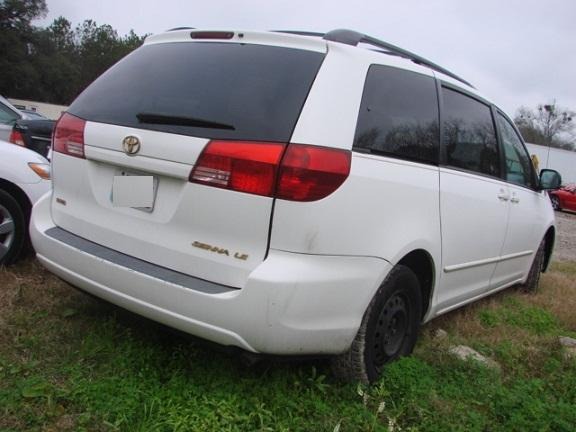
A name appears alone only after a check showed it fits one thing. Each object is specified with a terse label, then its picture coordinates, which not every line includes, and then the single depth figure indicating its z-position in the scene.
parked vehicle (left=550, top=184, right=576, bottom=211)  20.91
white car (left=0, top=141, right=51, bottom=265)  3.70
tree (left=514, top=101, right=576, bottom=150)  45.39
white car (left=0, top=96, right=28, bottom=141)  5.68
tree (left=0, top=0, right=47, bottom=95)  56.03
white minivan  2.16
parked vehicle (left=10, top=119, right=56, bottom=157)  5.22
